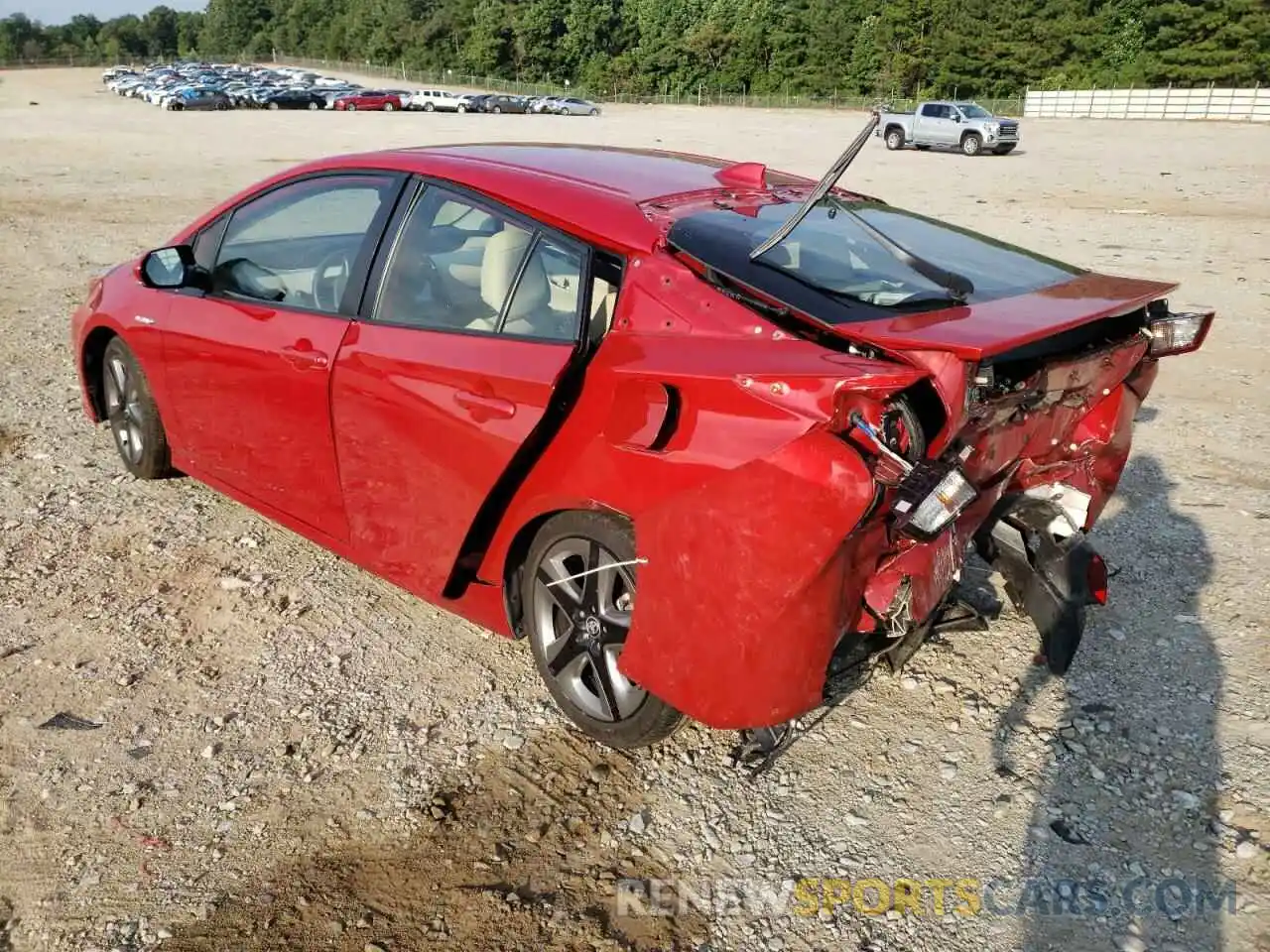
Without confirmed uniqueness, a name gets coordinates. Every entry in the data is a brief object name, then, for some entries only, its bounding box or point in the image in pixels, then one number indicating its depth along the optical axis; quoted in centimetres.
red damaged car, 255
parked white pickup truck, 3089
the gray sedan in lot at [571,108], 5591
